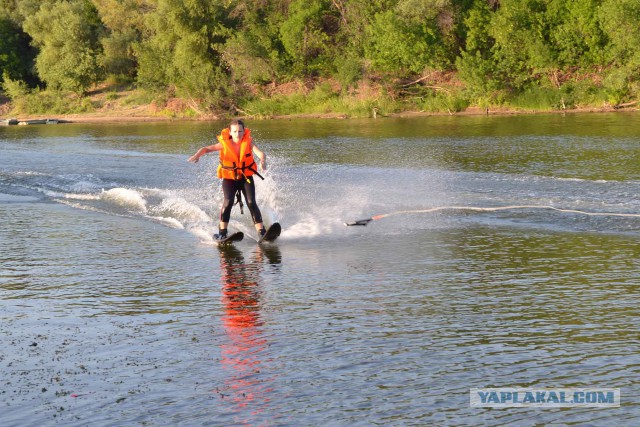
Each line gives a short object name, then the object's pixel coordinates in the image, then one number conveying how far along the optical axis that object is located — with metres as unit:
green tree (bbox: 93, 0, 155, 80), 63.50
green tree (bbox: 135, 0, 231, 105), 54.25
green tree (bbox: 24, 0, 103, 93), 63.19
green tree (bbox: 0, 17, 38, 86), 68.75
